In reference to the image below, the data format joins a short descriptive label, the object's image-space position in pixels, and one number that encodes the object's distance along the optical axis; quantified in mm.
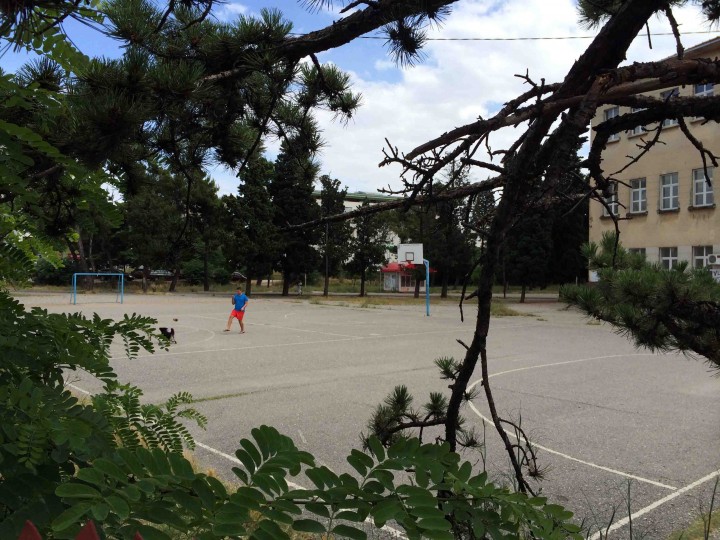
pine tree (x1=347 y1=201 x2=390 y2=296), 47050
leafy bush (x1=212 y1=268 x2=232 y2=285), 64231
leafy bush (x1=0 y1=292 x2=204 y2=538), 1355
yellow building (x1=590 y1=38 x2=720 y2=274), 23641
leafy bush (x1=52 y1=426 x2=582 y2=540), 1142
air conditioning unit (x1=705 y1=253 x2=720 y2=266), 18344
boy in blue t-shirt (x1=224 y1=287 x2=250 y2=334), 20886
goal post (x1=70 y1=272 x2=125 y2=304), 35469
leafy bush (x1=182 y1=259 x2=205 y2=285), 63062
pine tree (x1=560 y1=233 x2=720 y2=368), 3227
